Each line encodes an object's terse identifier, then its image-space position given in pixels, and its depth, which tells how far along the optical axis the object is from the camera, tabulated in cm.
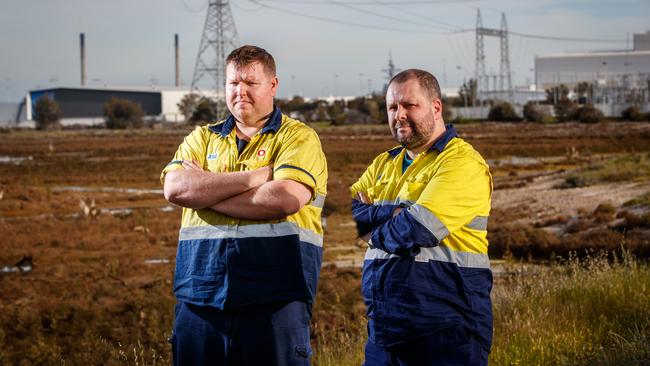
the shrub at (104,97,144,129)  10438
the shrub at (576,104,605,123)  7931
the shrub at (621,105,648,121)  8031
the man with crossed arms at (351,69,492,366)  336
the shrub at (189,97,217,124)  9156
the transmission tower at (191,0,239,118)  6694
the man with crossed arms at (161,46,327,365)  349
